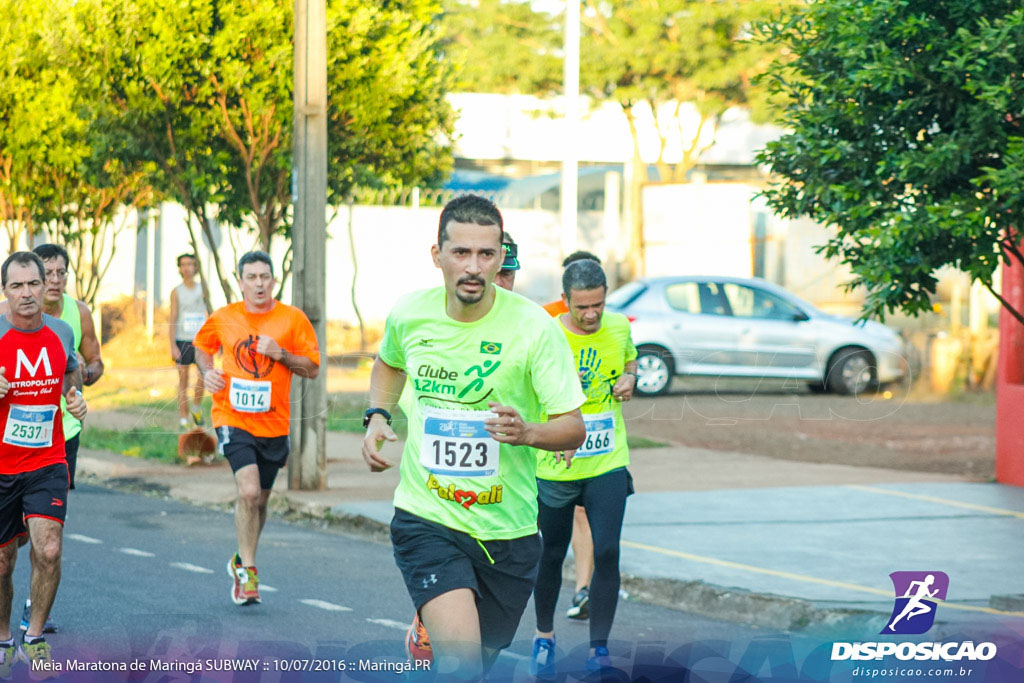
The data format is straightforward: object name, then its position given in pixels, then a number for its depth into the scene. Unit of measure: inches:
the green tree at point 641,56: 1317.7
